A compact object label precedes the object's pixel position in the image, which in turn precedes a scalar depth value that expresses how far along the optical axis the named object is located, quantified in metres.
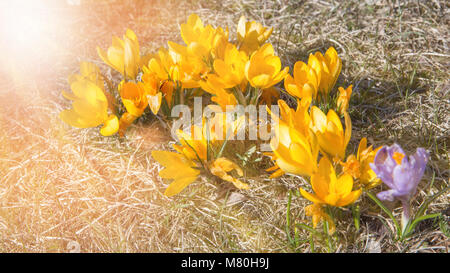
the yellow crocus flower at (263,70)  0.79
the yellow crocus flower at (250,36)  0.85
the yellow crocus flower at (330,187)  0.73
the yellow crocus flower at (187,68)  0.83
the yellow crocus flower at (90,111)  0.82
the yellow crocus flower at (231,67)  0.80
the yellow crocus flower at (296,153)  0.73
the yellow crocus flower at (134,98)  0.82
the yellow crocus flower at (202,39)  0.83
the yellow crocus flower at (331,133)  0.74
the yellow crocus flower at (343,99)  0.79
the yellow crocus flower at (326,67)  0.79
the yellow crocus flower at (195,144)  0.78
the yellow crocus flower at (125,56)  0.84
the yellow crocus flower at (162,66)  0.83
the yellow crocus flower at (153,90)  0.80
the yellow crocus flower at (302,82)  0.79
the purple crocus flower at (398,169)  0.71
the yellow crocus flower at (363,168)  0.74
